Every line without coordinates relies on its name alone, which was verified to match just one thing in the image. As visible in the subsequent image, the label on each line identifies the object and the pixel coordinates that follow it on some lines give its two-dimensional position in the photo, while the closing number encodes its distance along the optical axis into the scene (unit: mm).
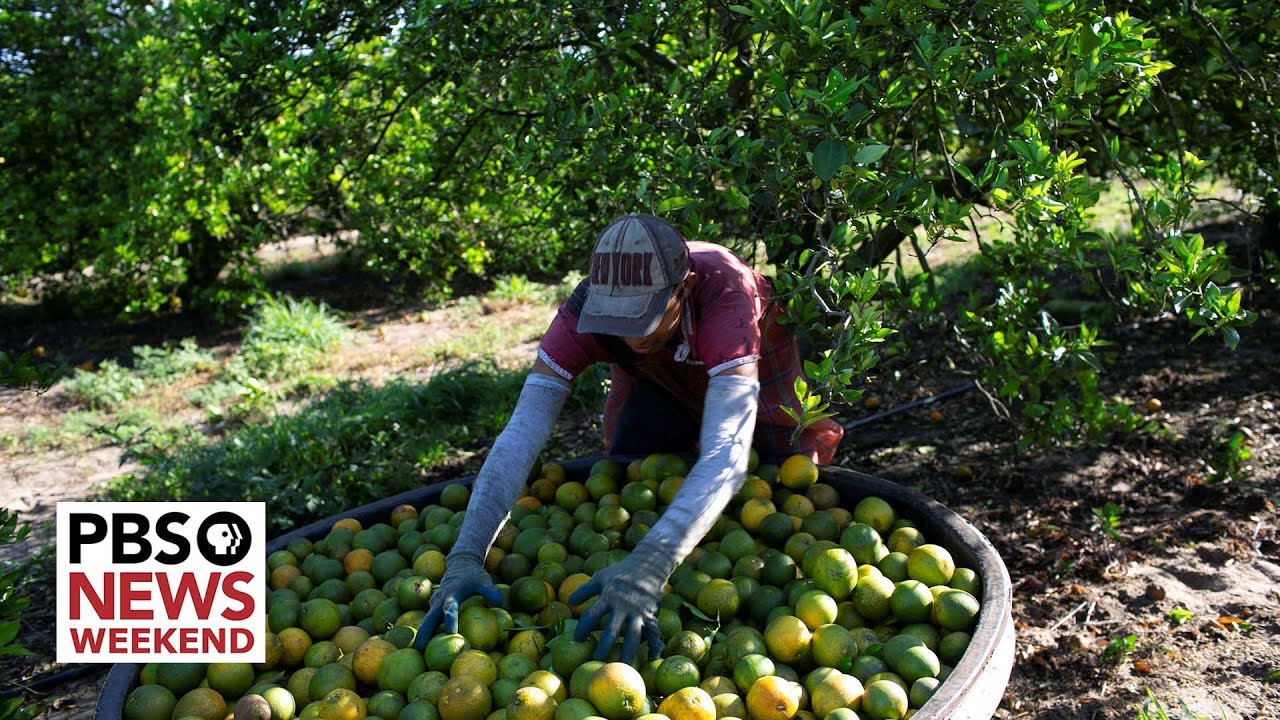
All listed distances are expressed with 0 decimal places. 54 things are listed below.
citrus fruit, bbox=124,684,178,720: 2340
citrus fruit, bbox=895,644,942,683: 2260
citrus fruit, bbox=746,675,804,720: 2178
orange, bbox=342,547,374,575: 3066
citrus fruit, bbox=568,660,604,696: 2244
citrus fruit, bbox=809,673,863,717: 2215
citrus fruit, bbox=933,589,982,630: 2406
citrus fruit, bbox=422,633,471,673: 2449
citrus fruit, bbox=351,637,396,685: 2496
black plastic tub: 2090
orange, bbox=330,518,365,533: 3254
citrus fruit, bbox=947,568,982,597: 2537
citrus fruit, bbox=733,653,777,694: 2314
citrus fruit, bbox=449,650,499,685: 2391
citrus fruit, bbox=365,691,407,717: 2338
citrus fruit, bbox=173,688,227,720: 2355
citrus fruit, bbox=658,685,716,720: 2158
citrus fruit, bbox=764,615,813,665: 2439
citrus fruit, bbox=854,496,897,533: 2902
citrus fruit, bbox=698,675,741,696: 2292
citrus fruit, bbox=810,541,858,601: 2629
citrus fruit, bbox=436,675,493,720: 2283
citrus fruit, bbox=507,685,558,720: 2186
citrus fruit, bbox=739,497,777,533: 2982
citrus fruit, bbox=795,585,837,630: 2518
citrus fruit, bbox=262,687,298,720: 2328
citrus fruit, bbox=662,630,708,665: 2445
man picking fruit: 2480
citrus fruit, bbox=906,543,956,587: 2592
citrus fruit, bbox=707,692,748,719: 2229
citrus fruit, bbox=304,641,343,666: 2609
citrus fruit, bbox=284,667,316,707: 2467
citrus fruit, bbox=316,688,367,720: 2273
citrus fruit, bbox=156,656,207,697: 2467
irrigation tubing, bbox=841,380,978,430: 5543
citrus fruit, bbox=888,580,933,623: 2516
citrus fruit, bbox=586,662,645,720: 2178
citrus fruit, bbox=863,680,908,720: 2123
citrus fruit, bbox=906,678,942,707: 2174
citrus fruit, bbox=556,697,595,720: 2152
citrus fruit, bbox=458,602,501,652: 2543
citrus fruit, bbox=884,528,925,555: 2789
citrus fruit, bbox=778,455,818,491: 3080
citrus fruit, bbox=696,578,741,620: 2641
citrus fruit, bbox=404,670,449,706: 2331
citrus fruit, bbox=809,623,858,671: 2402
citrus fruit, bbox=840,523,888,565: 2756
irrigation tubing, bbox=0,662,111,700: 3699
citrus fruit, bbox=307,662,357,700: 2420
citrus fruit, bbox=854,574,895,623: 2596
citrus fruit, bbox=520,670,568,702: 2287
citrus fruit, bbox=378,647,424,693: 2420
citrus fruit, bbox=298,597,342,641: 2746
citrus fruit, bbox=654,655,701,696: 2295
